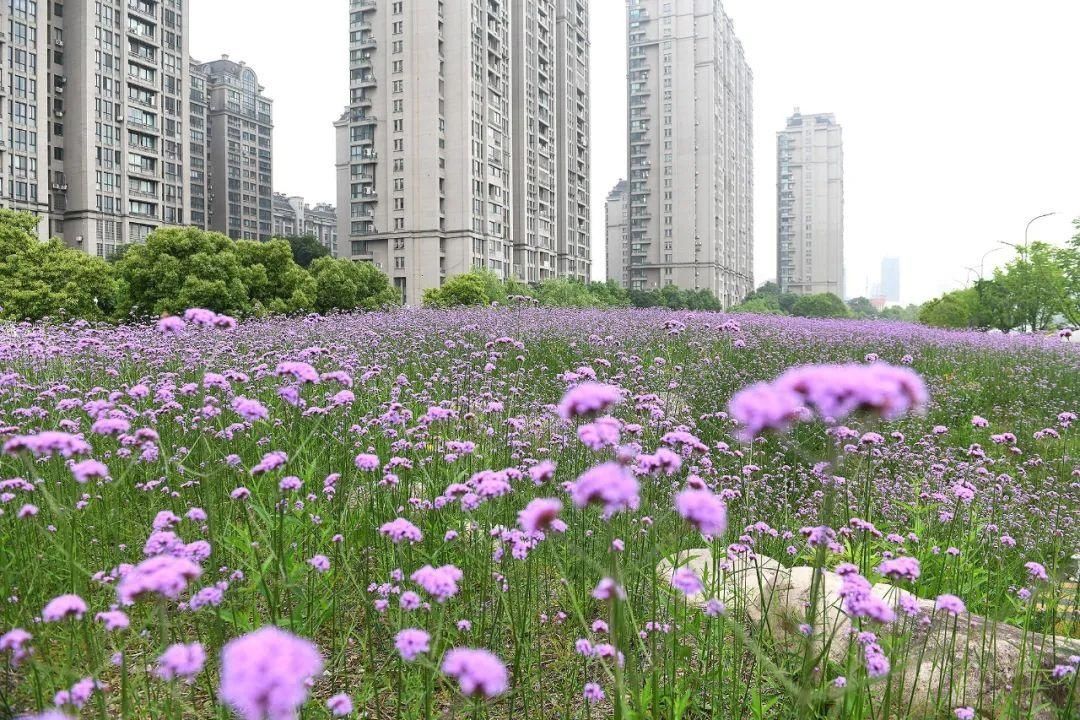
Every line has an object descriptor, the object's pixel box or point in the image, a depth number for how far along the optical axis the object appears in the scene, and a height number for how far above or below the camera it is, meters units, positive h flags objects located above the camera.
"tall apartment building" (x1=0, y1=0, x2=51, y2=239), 53.41 +19.32
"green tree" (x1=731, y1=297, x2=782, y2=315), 85.54 +4.90
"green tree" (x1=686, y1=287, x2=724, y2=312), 86.19 +5.59
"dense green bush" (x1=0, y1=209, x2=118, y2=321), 26.80 +2.91
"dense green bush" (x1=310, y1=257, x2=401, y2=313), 35.62 +3.31
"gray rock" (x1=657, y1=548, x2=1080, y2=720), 2.87 -1.44
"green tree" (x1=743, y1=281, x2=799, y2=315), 112.57 +8.43
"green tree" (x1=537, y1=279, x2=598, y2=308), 44.02 +3.67
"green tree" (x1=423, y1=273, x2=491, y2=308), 37.84 +3.00
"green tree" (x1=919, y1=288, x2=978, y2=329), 42.59 +1.99
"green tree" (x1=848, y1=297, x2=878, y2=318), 154.55 +8.89
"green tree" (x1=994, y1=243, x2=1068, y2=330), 27.27 +2.58
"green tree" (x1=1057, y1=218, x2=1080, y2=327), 25.75 +3.06
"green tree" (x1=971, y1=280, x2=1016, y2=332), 38.73 +2.10
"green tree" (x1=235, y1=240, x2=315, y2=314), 30.27 +3.21
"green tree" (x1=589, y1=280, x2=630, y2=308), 65.88 +5.32
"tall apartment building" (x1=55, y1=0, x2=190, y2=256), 59.12 +20.89
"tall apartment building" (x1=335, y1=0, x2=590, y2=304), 64.44 +19.73
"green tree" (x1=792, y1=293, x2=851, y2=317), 97.69 +5.40
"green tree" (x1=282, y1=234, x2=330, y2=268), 69.62 +10.06
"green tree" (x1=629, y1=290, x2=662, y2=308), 81.75 +5.52
